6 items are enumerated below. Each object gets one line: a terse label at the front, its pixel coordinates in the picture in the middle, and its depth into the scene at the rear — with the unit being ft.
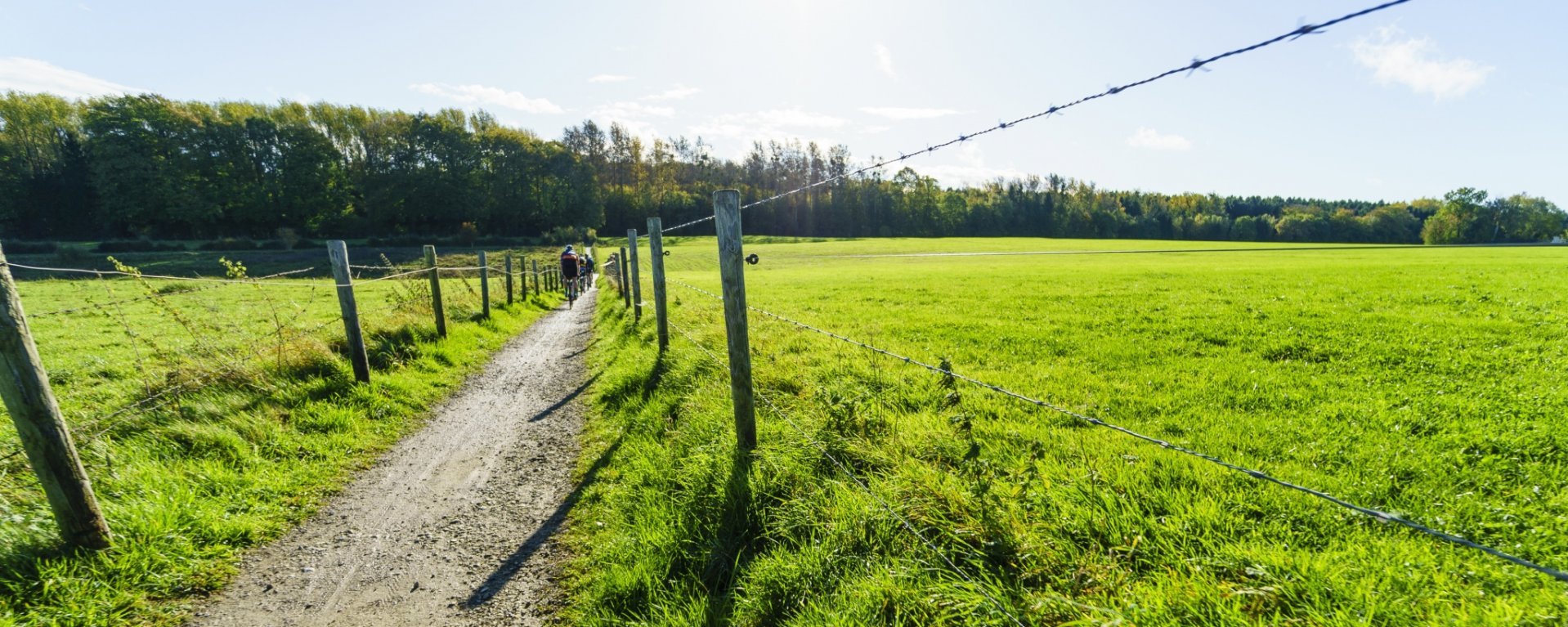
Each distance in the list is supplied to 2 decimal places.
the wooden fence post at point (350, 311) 25.59
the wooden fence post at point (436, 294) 35.86
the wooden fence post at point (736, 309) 15.56
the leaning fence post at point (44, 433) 11.98
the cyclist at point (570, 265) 64.80
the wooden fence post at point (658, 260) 27.45
